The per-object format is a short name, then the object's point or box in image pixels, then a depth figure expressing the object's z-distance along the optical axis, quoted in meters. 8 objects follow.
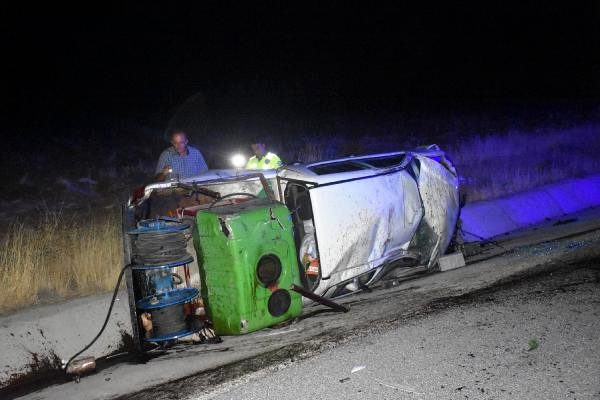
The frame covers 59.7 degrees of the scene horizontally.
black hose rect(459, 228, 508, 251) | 7.69
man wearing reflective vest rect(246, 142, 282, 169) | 8.66
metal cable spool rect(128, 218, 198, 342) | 4.58
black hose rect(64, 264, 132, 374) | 4.45
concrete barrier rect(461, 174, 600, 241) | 9.18
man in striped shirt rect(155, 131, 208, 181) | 7.50
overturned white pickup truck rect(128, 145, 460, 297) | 5.23
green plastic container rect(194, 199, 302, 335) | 4.52
